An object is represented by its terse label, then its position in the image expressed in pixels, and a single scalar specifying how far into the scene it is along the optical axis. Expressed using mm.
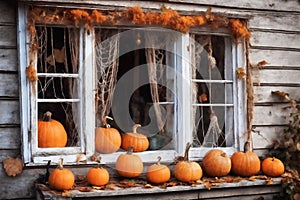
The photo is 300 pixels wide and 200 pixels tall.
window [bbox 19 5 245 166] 8914
